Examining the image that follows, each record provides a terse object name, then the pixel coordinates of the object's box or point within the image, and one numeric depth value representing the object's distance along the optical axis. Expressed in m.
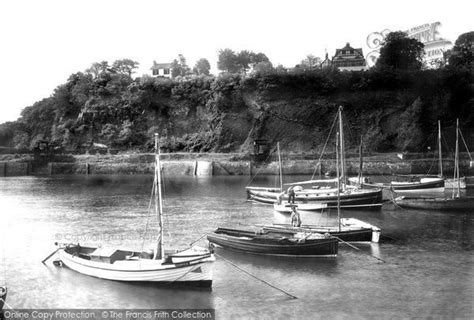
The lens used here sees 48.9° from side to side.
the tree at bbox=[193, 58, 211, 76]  169.50
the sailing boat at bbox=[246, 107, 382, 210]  58.22
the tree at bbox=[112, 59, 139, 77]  160.00
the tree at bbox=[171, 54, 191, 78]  160.25
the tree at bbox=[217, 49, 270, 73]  152.12
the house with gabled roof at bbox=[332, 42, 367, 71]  144.88
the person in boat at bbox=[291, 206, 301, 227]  41.93
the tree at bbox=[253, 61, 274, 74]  124.38
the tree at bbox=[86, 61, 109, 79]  158.00
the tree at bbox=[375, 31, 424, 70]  130.75
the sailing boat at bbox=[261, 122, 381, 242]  40.28
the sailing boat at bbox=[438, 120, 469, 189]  74.33
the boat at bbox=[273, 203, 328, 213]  57.16
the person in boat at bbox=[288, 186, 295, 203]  52.69
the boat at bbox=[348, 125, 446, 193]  71.12
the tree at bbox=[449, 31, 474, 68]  132.69
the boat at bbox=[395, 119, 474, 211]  57.56
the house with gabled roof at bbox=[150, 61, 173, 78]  159.62
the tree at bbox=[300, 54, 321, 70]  159.69
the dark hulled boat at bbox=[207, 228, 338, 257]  36.34
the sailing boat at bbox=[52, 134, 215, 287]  29.41
